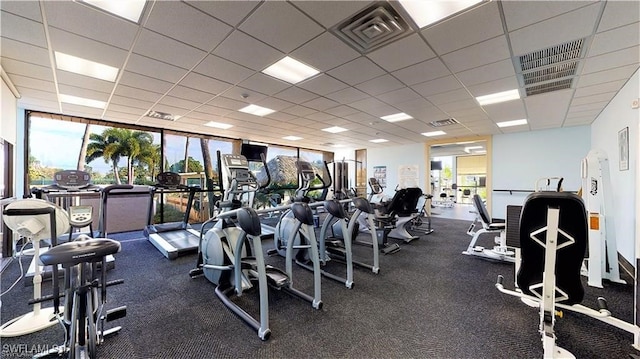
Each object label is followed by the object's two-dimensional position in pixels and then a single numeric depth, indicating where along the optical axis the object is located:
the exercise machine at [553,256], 1.58
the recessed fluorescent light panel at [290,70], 3.08
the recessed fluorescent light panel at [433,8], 2.01
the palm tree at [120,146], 5.93
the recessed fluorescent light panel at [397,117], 5.37
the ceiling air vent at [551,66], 2.68
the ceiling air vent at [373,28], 2.14
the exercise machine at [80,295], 1.40
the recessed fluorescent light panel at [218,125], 6.16
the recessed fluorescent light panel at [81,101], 4.23
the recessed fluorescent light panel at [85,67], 2.92
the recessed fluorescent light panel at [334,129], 6.73
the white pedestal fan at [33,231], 1.97
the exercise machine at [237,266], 2.03
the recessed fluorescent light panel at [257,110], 4.88
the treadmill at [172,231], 4.07
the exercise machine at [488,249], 3.81
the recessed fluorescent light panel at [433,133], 7.16
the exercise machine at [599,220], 2.94
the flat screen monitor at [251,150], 7.97
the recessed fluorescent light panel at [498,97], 4.00
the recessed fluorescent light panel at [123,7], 2.01
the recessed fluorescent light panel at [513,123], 5.78
